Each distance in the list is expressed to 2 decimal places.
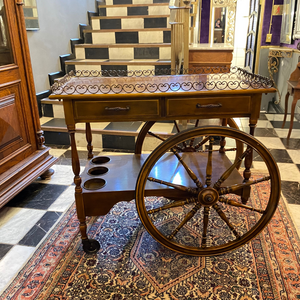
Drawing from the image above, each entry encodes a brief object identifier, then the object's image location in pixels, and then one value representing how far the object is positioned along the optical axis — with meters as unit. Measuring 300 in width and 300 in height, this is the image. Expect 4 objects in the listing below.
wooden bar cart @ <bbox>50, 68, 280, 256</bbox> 1.31
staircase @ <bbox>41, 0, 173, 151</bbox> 2.98
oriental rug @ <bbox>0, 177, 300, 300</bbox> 1.29
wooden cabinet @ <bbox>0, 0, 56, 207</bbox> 1.89
